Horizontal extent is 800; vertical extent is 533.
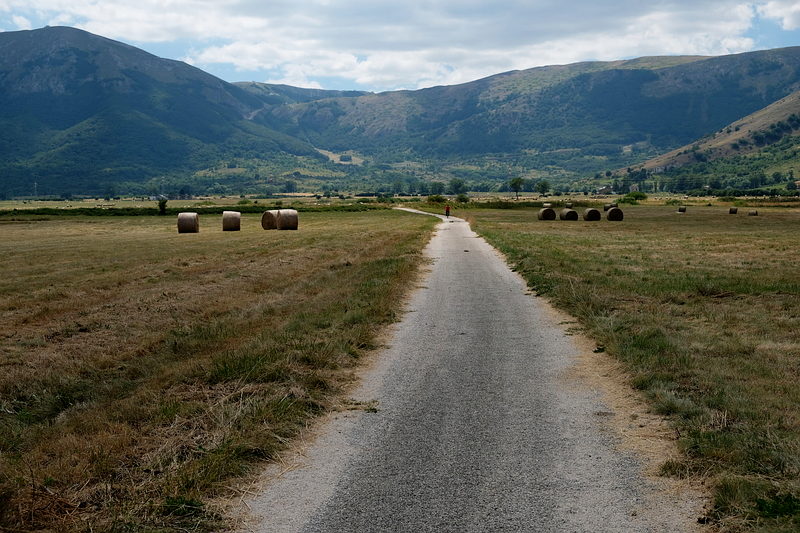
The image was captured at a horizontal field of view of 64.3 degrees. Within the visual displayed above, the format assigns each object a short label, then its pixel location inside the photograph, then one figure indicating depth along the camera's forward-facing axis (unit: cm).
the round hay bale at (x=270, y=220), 6788
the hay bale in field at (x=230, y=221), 6450
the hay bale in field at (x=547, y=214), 9081
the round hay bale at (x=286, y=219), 6694
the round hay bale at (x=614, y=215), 8744
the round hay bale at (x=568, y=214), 8946
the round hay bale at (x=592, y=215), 8702
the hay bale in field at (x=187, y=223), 6116
